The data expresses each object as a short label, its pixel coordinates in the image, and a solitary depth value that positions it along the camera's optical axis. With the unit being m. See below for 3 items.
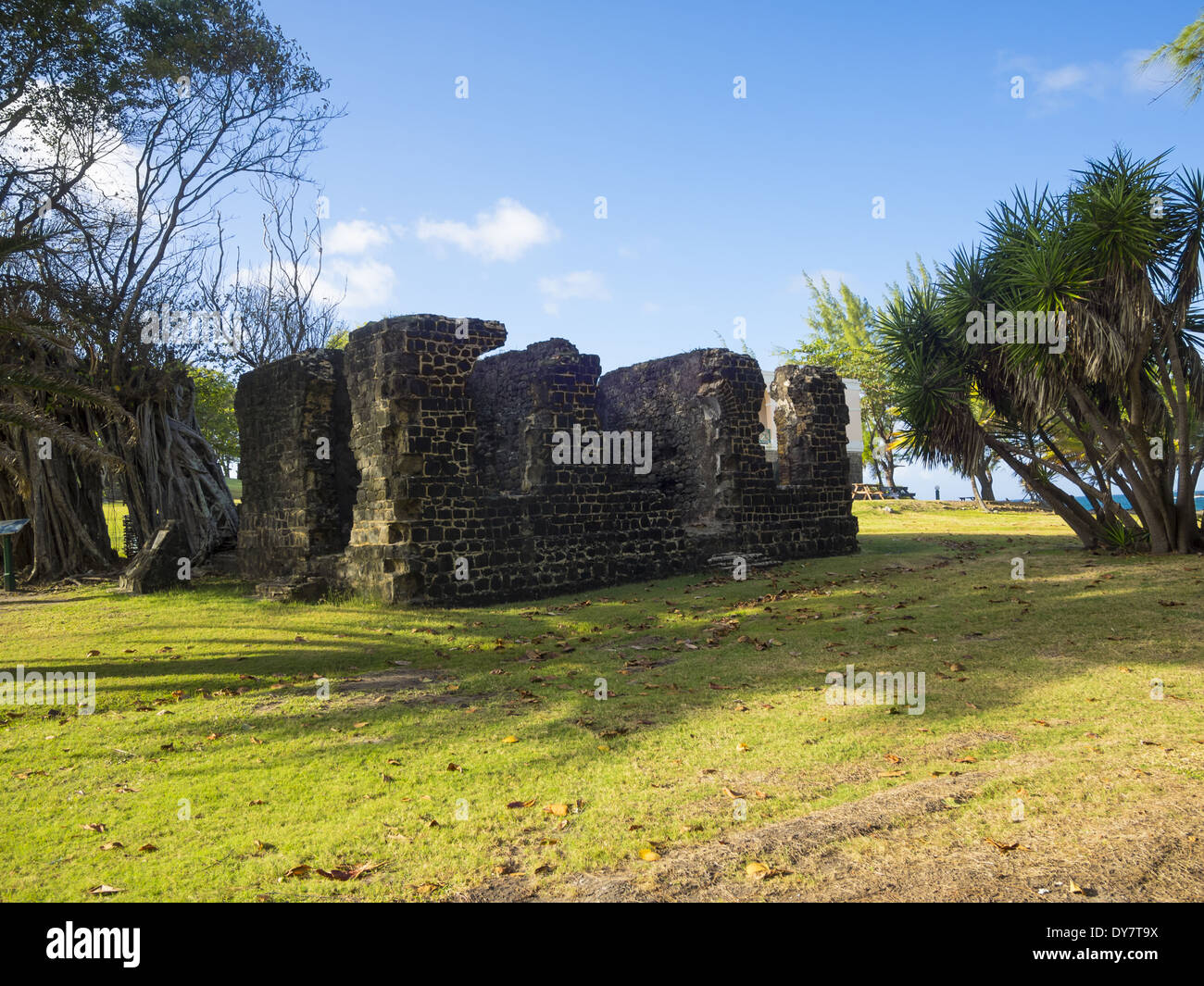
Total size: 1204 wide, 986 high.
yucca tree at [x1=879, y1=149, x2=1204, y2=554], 12.90
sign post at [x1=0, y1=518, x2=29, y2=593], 16.00
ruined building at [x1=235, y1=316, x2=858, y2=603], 13.07
